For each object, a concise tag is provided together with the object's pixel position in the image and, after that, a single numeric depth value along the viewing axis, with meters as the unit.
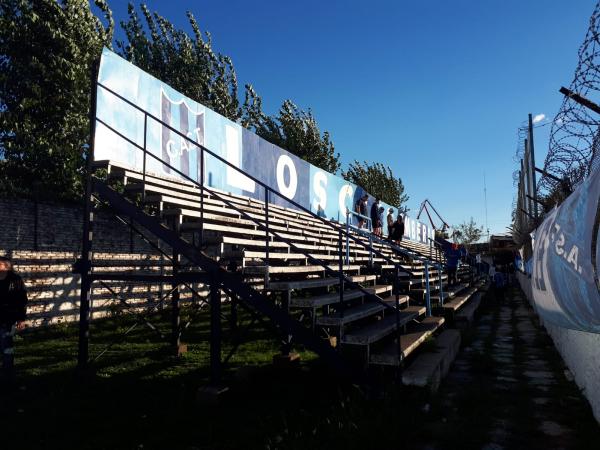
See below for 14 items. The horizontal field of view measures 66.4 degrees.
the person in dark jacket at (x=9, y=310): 5.75
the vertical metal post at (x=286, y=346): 6.95
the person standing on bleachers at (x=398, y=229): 16.25
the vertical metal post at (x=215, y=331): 5.43
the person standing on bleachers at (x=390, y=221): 17.21
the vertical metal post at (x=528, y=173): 16.48
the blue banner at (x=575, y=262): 2.23
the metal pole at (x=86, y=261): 6.37
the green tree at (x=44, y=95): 11.93
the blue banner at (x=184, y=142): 7.31
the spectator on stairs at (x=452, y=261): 16.48
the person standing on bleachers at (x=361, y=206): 19.31
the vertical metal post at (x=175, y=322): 7.70
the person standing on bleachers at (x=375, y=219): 18.19
